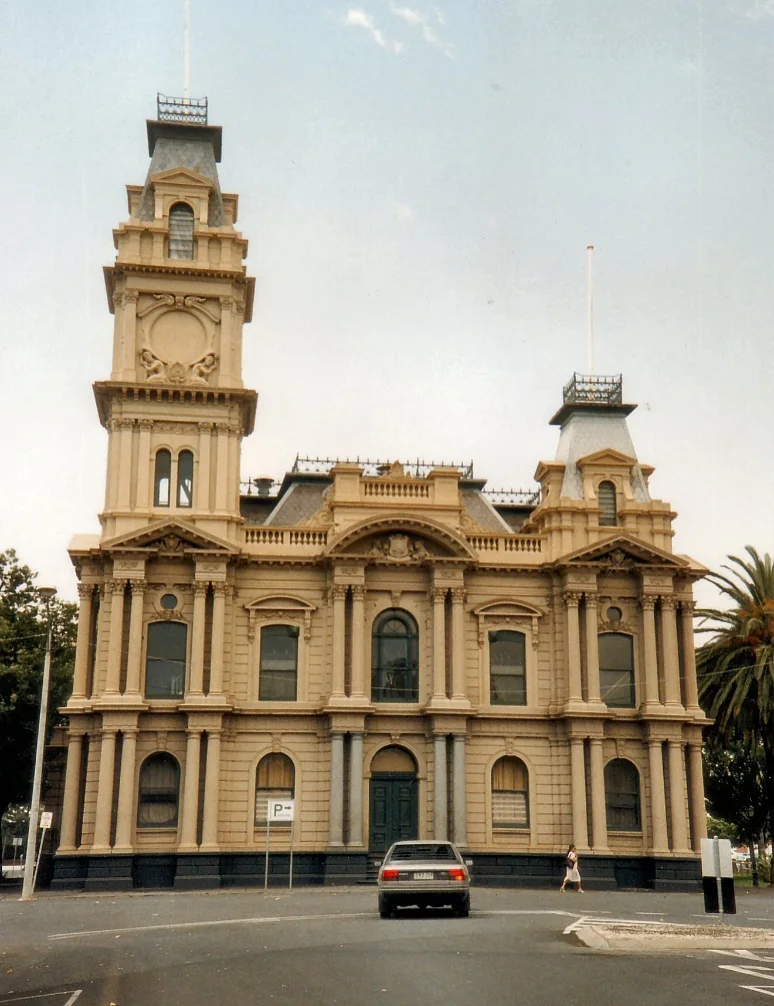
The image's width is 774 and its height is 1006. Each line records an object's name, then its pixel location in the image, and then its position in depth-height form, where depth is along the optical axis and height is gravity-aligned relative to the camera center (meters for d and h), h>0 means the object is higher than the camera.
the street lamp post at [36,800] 32.81 +0.63
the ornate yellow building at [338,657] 39.44 +5.44
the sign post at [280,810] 35.81 +0.44
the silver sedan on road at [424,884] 23.58 -1.04
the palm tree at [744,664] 44.41 +5.81
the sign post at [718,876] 20.69 -0.78
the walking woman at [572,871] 36.34 -1.21
